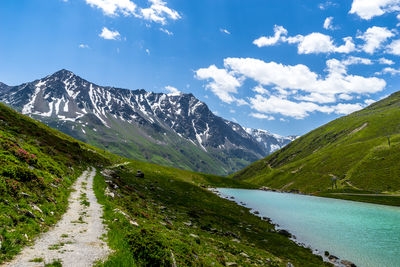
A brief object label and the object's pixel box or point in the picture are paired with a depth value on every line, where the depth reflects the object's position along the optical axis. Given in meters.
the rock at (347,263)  29.08
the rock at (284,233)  42.86
